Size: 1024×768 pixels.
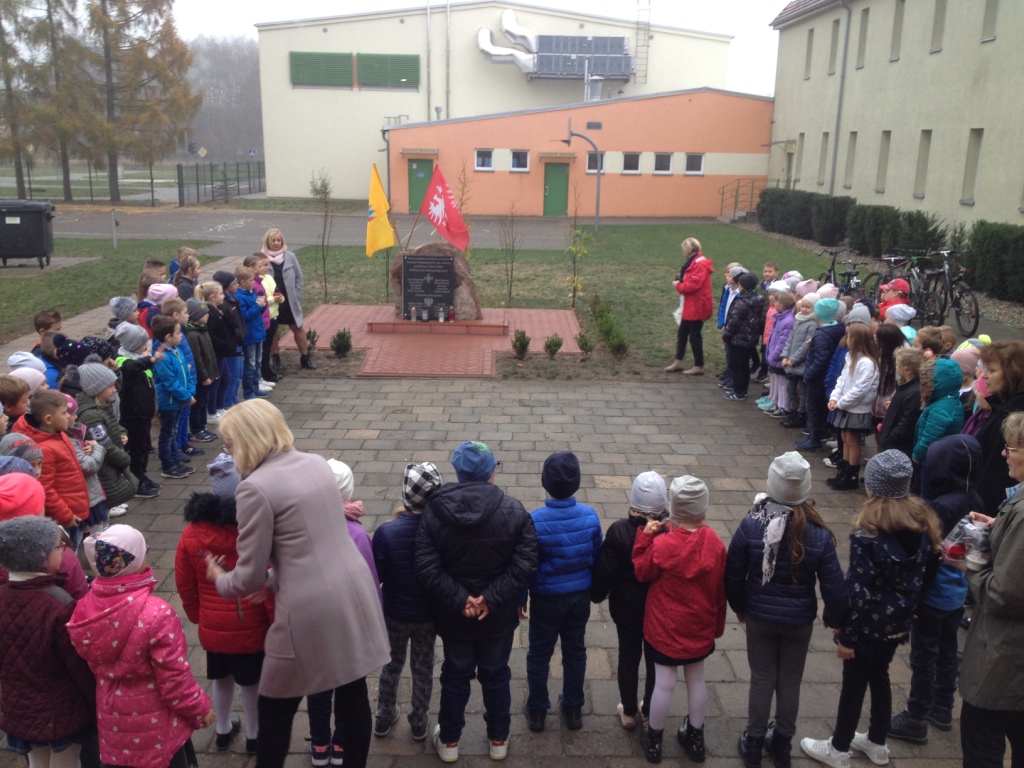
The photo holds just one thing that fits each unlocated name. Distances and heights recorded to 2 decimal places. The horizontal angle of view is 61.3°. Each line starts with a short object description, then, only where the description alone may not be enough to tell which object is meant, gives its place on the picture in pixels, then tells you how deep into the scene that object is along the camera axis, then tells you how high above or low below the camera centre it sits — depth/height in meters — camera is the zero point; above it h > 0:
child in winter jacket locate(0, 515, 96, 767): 3.29 -1.74
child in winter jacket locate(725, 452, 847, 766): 3.77 -1.65
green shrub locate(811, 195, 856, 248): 26.95 -0.29
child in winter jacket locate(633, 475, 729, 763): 3.83 -1.76
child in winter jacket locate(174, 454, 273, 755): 3.58 -1.70
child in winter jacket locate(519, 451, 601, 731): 4.00 -1.75
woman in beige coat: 3.12 -1.36
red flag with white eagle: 13.29 -0.15
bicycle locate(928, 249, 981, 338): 13.91 -1.34
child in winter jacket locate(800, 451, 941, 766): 3.77 -1.55
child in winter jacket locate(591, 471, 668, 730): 3.95 -1.77
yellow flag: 13.05 -0.43
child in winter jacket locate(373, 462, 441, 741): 3.83 -1.81
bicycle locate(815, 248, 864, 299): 13.53 -1.19
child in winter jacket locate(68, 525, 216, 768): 3.17 -1.70
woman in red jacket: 10.86 -1.10
